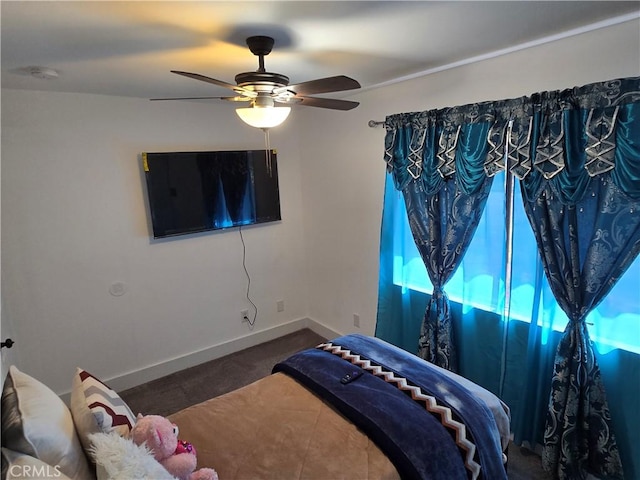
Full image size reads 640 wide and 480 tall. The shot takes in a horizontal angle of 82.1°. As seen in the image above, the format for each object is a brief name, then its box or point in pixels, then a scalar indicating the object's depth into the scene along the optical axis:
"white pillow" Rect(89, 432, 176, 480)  1.06
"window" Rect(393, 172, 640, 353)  1.87
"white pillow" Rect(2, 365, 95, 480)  1.10
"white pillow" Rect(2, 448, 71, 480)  0.95
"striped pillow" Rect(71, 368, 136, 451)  1.27
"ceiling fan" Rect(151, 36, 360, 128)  1.54
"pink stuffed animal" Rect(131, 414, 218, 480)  1.27
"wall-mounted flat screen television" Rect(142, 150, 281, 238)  3.02
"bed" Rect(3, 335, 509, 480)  1.44
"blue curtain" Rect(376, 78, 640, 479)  1.76
